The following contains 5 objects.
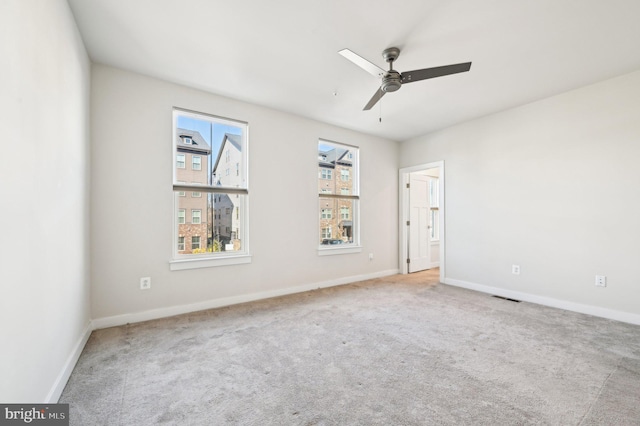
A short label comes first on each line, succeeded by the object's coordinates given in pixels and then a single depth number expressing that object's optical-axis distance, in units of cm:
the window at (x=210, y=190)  333
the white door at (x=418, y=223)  569
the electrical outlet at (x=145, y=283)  301
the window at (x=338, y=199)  462
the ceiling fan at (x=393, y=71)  221
